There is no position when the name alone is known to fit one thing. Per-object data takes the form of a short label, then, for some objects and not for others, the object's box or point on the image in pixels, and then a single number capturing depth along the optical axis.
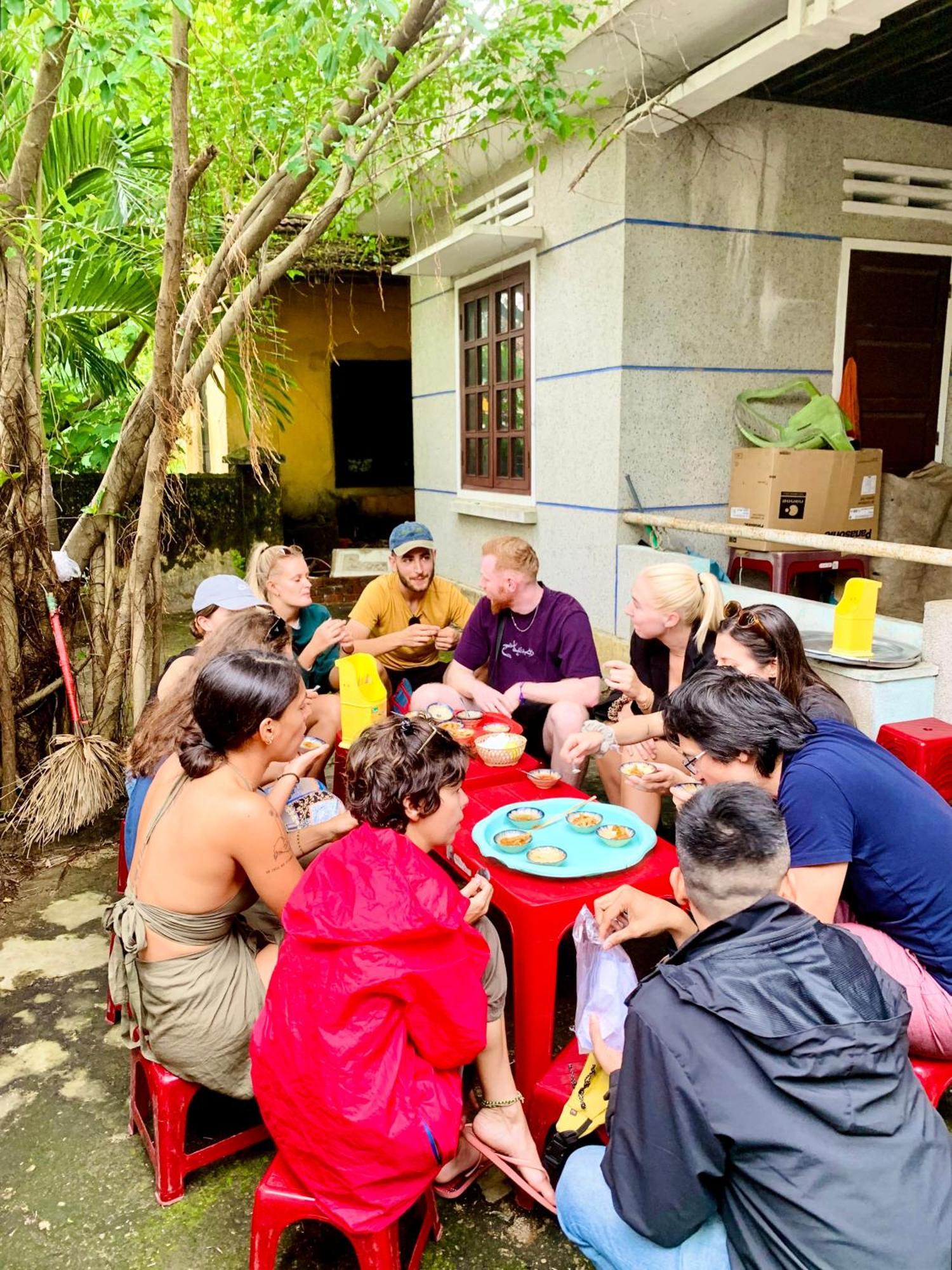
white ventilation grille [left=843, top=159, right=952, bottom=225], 5.79
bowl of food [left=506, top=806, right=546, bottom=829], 2.66
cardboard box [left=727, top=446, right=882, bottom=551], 5.17
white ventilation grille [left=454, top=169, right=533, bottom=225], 6.58
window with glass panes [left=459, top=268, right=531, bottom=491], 6.96
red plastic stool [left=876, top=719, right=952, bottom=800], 3.29
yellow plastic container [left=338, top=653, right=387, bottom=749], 3.24
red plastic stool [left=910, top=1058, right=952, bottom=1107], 1.96
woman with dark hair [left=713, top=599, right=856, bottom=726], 2.62
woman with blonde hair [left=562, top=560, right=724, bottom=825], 3.33
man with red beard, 3.82
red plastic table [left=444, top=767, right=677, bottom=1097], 2.22
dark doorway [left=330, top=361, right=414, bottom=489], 10.87
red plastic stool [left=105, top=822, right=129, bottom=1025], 2.82
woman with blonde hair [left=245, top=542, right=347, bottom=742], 3.91
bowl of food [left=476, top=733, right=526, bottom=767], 3.17
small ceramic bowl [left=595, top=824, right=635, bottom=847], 2.52
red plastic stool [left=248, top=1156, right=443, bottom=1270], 1.72
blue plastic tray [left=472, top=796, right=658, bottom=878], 2.36
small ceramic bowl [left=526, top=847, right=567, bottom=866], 2.40
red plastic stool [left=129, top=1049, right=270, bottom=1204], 2.14
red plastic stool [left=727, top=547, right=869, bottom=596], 5.11
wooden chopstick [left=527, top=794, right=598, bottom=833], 2.66
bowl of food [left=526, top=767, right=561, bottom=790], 2.97
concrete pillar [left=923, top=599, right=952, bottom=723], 3.83
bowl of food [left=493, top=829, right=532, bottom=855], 2.49
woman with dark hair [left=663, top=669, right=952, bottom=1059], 1.99
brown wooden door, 5.99
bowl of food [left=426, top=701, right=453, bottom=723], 3.70
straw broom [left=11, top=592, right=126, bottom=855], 4.13
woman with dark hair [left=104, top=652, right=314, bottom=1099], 2.09
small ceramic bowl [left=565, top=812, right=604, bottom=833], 2.60
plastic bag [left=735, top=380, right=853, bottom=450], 5.25
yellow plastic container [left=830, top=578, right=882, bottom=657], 3.82
